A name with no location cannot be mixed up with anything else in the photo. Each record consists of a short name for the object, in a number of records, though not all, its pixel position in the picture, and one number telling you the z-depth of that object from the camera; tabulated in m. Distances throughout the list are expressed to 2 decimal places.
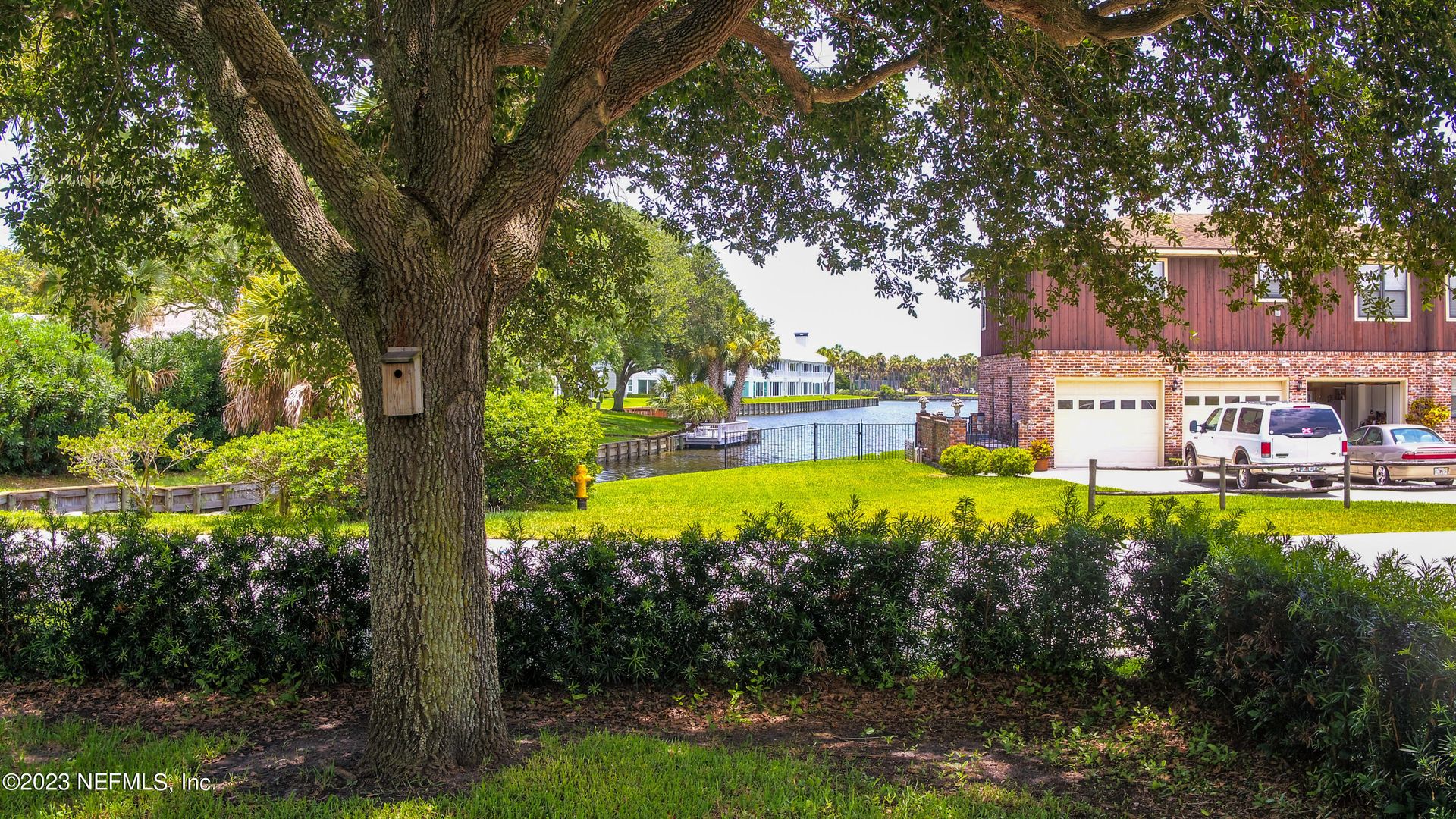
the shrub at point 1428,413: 22.55
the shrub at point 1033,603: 5.24
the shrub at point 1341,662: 3.21
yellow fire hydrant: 15.28
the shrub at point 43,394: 20.69
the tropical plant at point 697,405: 46.56
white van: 16.86
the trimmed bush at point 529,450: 15.38
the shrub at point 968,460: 20.41
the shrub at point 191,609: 5.35
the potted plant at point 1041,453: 21.66
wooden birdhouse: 3.91
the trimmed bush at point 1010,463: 20.30
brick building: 22.48
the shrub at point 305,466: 13.33
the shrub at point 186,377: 24.89
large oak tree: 4.05
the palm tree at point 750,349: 58.50
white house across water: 82.50
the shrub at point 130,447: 13.86
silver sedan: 16.81
